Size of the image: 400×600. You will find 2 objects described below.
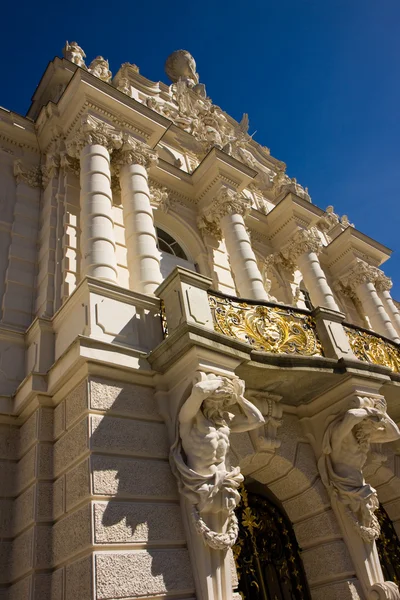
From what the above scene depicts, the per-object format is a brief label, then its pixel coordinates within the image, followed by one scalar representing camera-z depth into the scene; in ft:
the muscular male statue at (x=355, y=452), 28.09
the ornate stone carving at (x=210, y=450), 20.98
